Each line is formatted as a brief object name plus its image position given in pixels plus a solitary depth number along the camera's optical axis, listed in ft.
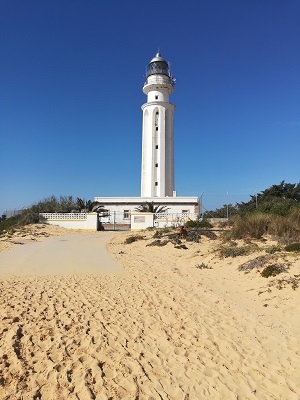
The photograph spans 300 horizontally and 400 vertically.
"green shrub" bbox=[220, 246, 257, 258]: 38.58
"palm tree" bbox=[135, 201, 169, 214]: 106.32
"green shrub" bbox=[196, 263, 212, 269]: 37.50
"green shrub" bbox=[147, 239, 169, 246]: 56.85
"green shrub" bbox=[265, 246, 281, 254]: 35.50
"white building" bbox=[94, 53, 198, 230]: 135.03
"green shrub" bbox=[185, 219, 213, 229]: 80.43
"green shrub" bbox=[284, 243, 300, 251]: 34.78
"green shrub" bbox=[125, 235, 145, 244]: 66.50
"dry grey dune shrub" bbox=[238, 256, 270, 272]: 31.77
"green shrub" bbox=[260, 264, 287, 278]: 28.19
